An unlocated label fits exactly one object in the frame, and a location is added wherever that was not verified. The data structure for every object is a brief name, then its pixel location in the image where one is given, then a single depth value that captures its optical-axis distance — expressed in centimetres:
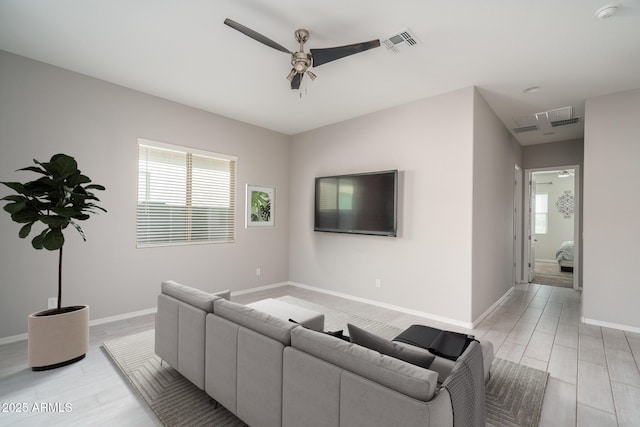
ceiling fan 227
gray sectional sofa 120
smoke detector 219
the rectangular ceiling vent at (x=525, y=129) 503
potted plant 247
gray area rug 196
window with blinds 402
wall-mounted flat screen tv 421
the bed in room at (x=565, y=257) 712
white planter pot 248
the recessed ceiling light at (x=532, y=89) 358
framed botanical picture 521
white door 629
